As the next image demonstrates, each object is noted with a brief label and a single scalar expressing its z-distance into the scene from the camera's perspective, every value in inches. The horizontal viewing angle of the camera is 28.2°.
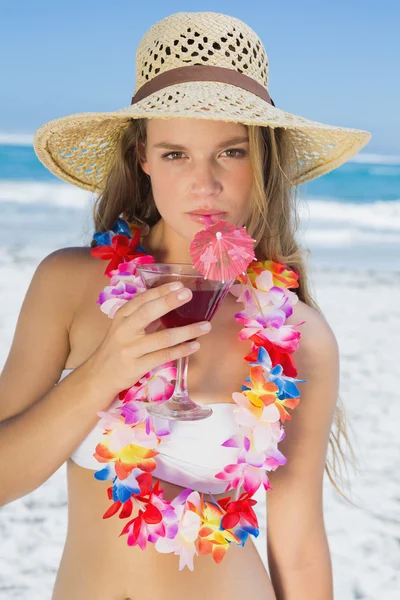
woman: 72.3
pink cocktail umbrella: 64.1
